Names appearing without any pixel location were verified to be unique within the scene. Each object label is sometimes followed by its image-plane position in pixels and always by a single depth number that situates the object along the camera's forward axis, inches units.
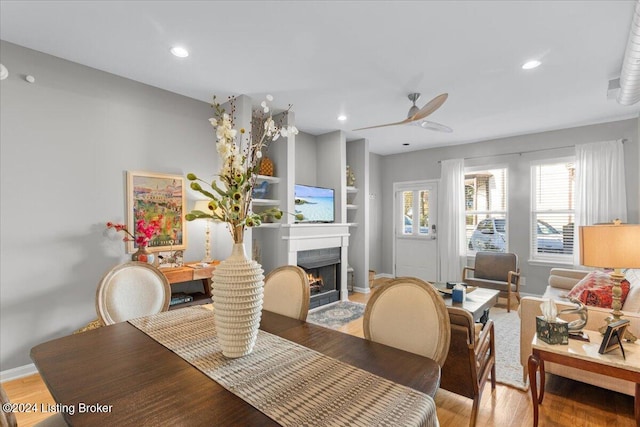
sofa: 81.7
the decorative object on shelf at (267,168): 165.5
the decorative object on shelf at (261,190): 167.1
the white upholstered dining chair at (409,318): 51.9
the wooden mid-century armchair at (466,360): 71.2
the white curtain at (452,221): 223.8
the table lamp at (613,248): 70.7
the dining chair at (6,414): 32.0
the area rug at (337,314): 154.1
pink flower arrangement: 119.4
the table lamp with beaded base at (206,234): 138.6
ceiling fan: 112.4
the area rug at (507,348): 99.7
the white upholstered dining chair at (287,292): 69.4
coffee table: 115.0
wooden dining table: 33.8
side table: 65.7
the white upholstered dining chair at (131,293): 70.3
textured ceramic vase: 46.3
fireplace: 175.5
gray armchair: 172.4
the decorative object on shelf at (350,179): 217.2
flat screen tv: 179.6
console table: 120.0
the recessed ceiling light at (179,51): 102.2
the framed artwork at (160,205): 125.5
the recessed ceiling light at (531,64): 110.5
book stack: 124.3
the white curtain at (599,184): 169.2
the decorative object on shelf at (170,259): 129.1
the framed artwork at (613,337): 69.4
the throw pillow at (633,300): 87.2
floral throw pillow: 93.0
